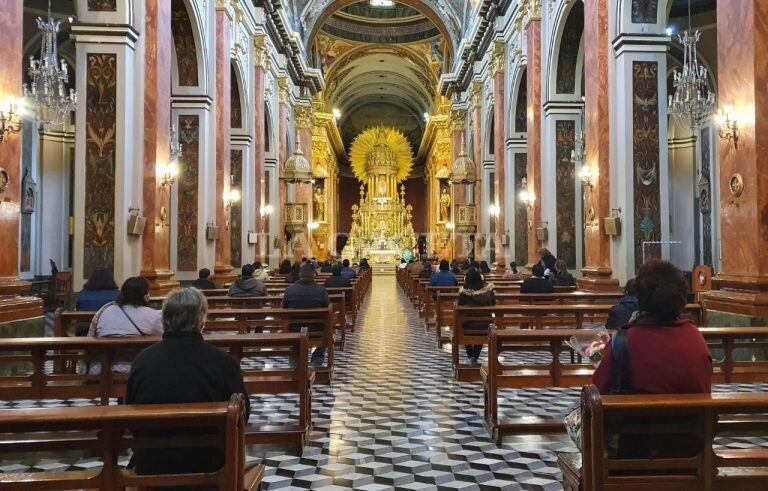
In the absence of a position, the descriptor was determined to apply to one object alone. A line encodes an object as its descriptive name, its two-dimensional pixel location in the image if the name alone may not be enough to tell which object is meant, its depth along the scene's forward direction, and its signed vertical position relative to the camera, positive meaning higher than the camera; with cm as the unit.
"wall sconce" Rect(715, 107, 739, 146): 662 +139
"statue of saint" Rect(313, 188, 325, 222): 3234 +283
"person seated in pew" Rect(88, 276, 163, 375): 456 -42
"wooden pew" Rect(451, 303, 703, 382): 652 -64
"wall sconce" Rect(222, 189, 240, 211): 1325 +137
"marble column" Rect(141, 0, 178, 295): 889 +170
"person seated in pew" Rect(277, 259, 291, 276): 1437 -21
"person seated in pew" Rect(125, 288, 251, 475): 256 -45
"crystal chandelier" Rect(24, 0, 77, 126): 779 +224
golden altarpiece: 3650 +356
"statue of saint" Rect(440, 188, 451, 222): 3030 +251
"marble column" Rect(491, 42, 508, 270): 1671 +312
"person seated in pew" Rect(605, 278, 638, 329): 486 -42
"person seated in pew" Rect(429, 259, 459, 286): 1098 -34
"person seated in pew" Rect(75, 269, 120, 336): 609 -31
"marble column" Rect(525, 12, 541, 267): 1357 +287
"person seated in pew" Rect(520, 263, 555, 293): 858 -37
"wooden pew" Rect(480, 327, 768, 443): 454 -87
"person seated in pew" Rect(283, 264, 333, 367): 712 -42
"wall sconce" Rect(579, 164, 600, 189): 996 +134
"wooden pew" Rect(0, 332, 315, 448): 433 -83
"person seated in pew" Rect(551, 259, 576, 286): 1036 -36
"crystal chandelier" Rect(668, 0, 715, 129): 898 +234
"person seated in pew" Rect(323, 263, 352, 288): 1114 -40
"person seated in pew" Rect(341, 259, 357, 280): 1480 -32
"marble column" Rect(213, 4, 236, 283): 1282 +259
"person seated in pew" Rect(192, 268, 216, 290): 932 -34
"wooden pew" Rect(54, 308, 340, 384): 648 -65
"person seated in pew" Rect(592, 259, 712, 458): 254 -38
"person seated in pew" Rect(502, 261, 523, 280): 1309 -36
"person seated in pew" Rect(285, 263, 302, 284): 1008 -24
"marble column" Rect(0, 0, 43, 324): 630 +74
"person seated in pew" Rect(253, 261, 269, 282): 1255 -28
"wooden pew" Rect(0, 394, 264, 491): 229 -67
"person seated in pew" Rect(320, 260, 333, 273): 1963 -29
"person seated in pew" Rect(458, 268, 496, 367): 711 -41
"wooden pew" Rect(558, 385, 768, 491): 237 -69
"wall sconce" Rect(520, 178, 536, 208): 1379 +136
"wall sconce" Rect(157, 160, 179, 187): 923 +132
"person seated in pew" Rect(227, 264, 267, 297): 864 -38
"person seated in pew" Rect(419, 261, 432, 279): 1549 -34
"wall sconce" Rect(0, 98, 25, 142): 626 +147
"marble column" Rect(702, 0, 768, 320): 621 +91
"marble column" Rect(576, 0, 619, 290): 966 +178
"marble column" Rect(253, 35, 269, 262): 1636 +326
